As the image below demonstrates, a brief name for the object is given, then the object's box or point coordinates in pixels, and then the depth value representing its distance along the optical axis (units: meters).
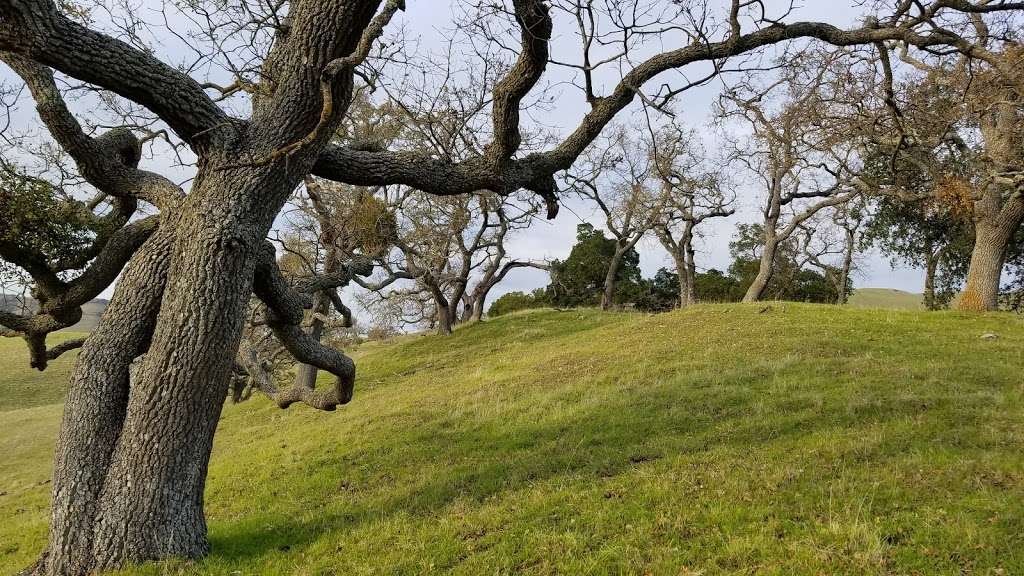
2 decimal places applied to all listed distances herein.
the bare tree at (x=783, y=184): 21.92
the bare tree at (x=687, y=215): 27.42
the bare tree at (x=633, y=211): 29.41
